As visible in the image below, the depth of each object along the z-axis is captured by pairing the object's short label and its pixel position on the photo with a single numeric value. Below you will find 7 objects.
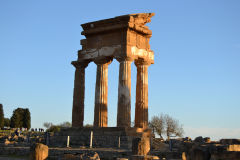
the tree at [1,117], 71.47
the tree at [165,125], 49.75
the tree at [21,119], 75.12
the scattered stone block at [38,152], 15.25
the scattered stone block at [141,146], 15.91
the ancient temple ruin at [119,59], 27.52
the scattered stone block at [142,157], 13.13
